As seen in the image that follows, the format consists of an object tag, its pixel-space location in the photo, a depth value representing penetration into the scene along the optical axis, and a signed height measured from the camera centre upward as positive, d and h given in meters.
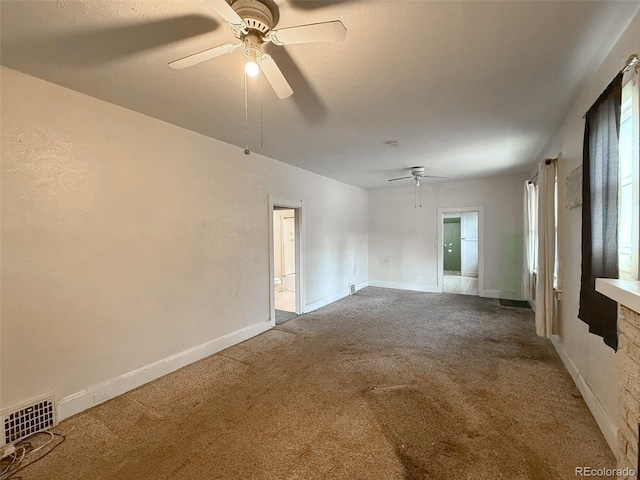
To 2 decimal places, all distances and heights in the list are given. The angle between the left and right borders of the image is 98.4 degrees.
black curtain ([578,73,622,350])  1.56 +0.17
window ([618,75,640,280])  1.44 +0.30
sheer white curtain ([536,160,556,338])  3.02 -0.14
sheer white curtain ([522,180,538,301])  4.19 -0.04
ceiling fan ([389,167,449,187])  4.51 +1.08
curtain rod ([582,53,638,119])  1.37 +0.87
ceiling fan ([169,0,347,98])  1.19 +0.95
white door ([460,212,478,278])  8.73 -0.27
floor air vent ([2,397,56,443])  1.78 -1.22
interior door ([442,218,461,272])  9.73 -0.29
